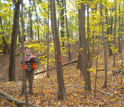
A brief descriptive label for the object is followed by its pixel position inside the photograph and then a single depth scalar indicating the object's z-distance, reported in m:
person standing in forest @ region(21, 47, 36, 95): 4.73
